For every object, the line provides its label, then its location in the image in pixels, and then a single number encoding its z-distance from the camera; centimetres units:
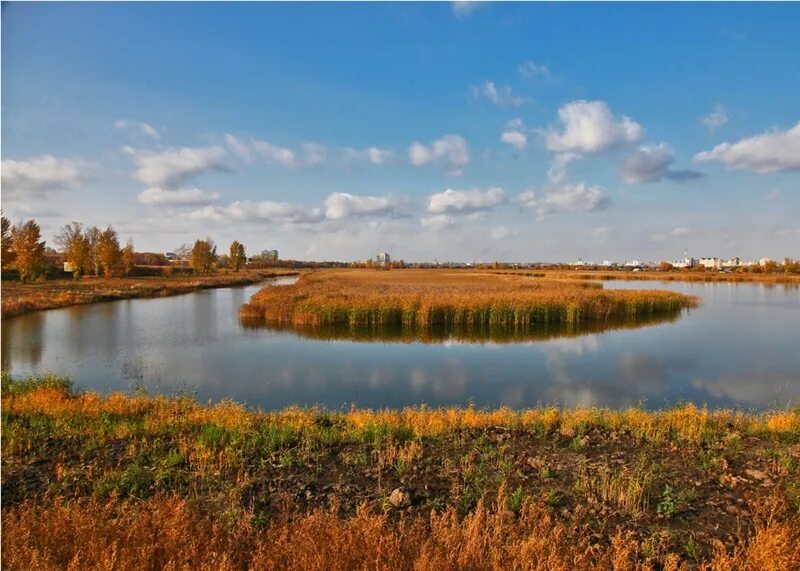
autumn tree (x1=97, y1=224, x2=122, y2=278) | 6500
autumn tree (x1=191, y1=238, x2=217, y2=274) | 9300
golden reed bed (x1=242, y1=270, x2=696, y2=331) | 2944
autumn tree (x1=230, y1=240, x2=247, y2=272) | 10725
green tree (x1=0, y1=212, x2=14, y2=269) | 4769
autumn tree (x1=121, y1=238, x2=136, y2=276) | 7294
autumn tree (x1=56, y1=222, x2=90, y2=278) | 6288
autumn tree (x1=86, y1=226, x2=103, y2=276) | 6888
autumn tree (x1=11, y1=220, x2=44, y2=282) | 4856
